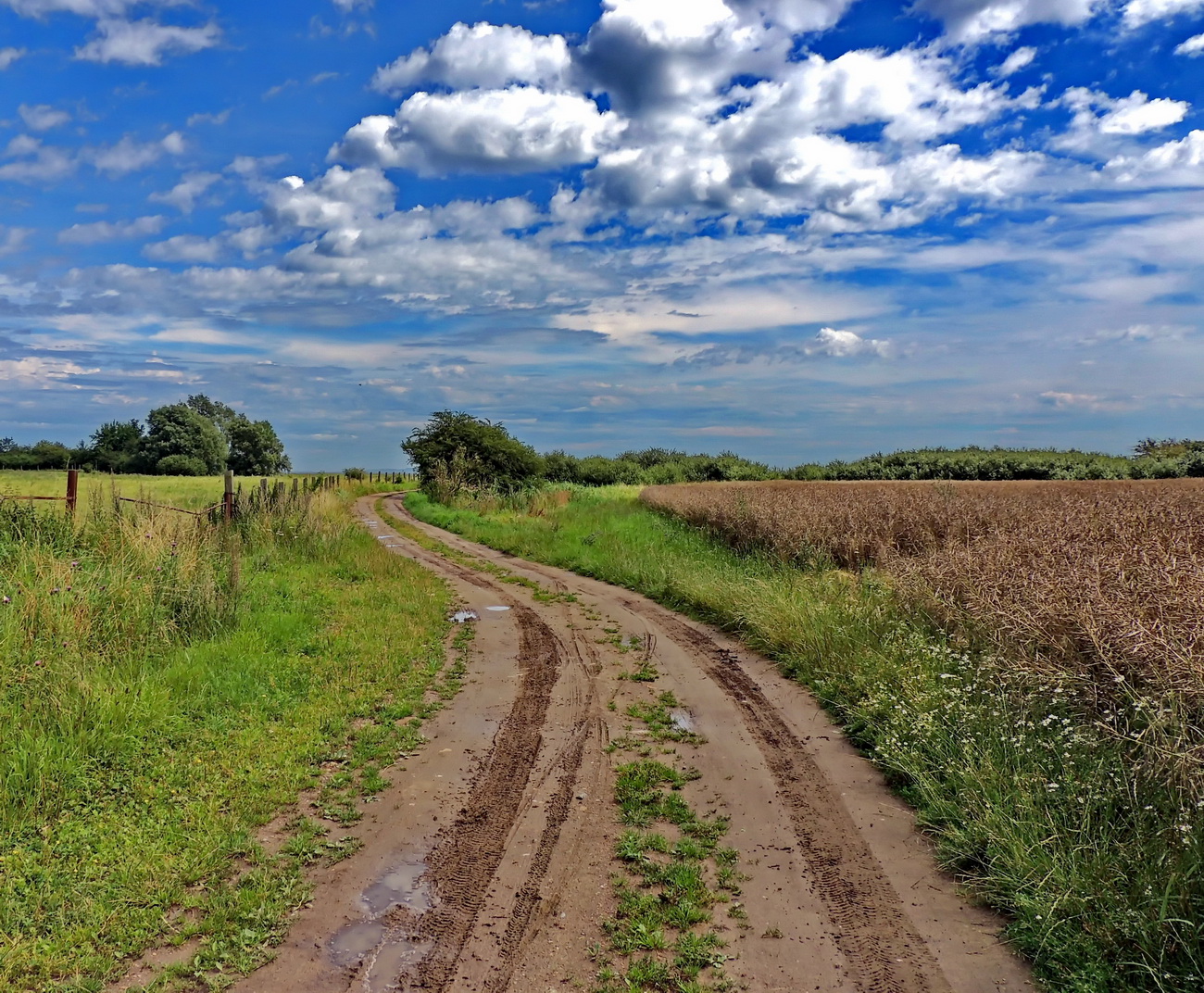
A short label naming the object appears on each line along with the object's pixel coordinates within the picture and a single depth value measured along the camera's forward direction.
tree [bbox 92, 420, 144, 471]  66.31
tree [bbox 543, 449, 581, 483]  56.16
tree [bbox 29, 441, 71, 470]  52.18
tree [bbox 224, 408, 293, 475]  77.31
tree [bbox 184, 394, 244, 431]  76.62
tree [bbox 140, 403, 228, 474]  66.50
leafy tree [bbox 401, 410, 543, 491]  35.16
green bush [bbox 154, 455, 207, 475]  63.34
